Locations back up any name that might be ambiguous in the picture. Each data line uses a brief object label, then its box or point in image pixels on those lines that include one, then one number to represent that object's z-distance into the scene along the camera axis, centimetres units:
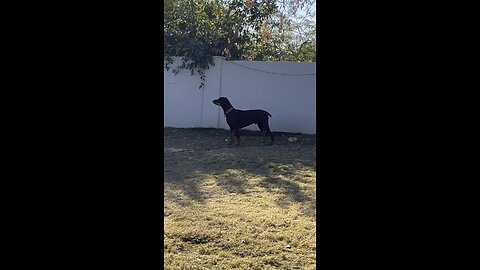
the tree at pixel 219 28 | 1034
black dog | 833
